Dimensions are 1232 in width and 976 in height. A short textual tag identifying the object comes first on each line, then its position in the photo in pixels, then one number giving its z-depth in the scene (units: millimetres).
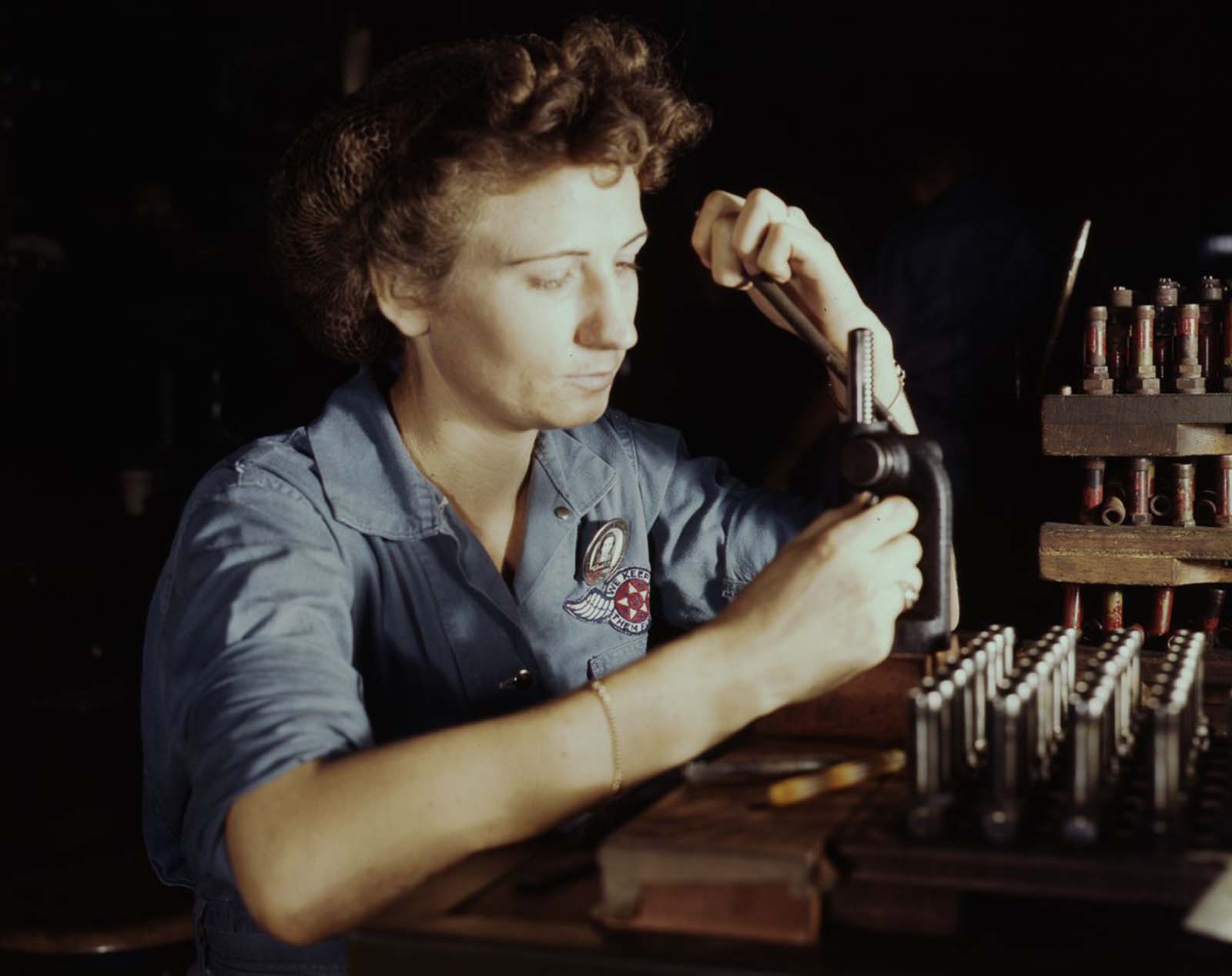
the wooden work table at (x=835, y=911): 1202
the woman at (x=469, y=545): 1475
